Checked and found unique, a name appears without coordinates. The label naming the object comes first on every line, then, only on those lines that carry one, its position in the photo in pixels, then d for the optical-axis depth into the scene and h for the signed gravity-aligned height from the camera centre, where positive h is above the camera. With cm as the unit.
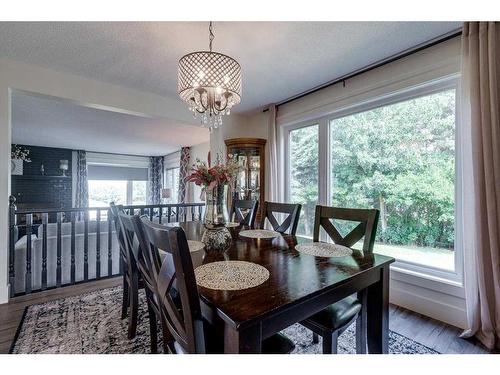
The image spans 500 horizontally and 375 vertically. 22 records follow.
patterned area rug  158 -102
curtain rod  195 +123
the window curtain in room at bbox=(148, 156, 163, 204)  805 +45
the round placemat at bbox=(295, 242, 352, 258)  135 -35
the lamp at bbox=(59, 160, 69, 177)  659 +75
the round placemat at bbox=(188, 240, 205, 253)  143 -34
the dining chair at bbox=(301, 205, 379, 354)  116 -62
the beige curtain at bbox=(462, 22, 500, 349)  161 +6
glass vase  146 -18
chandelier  166 +81
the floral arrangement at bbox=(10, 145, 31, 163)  571 +96
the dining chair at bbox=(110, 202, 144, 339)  158 -56
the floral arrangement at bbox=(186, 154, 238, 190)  145 +10
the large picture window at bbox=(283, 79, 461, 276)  208 +21
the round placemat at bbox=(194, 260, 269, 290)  93 -36
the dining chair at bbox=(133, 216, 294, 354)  75 -38
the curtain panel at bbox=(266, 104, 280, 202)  343 +45
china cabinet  358 +28
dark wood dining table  75 -37
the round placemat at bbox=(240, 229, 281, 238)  182 -34
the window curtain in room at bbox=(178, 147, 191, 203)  670 +69
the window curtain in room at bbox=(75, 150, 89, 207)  685 +41
